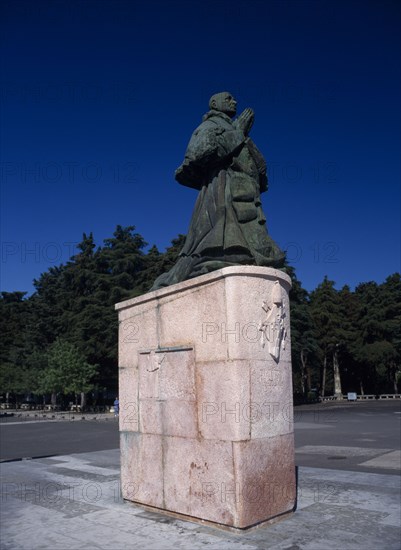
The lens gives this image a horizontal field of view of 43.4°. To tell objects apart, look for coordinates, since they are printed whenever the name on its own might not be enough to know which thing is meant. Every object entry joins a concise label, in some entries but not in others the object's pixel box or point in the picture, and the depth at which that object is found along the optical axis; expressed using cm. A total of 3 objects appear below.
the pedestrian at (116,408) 2995
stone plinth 578
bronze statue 668
